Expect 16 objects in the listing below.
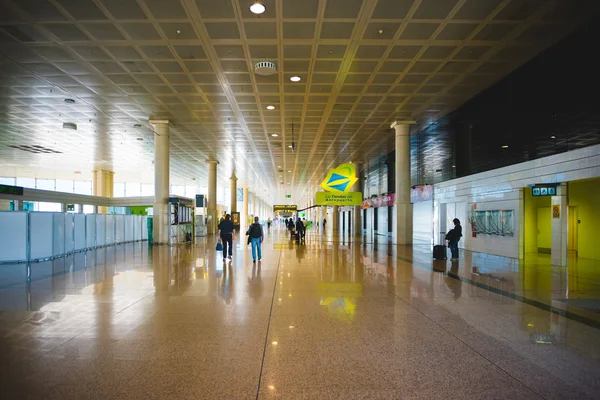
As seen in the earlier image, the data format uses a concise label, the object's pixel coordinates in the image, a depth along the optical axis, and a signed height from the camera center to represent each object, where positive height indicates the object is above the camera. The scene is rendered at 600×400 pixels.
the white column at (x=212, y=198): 37.00 +1.22
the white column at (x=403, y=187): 21.48 +1.28
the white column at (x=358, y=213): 40.91 -0.39
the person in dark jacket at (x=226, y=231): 14.19 -0.79
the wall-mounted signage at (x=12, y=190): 15.47 +0.93
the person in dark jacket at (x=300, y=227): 24.34 -1.11
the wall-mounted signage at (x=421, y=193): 24.14 +1.09
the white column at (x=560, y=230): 13.09 -0.75
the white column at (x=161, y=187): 21.81 +1.40
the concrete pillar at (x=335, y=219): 47.72 -1.18
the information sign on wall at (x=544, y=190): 13.34 +0.66
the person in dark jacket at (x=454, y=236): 15.13 -1.08
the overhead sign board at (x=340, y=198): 25.34 +0.78
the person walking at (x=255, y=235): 13.45 -0.90
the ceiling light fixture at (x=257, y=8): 9.78 +5.30
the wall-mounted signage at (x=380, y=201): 33.56 +0.82
